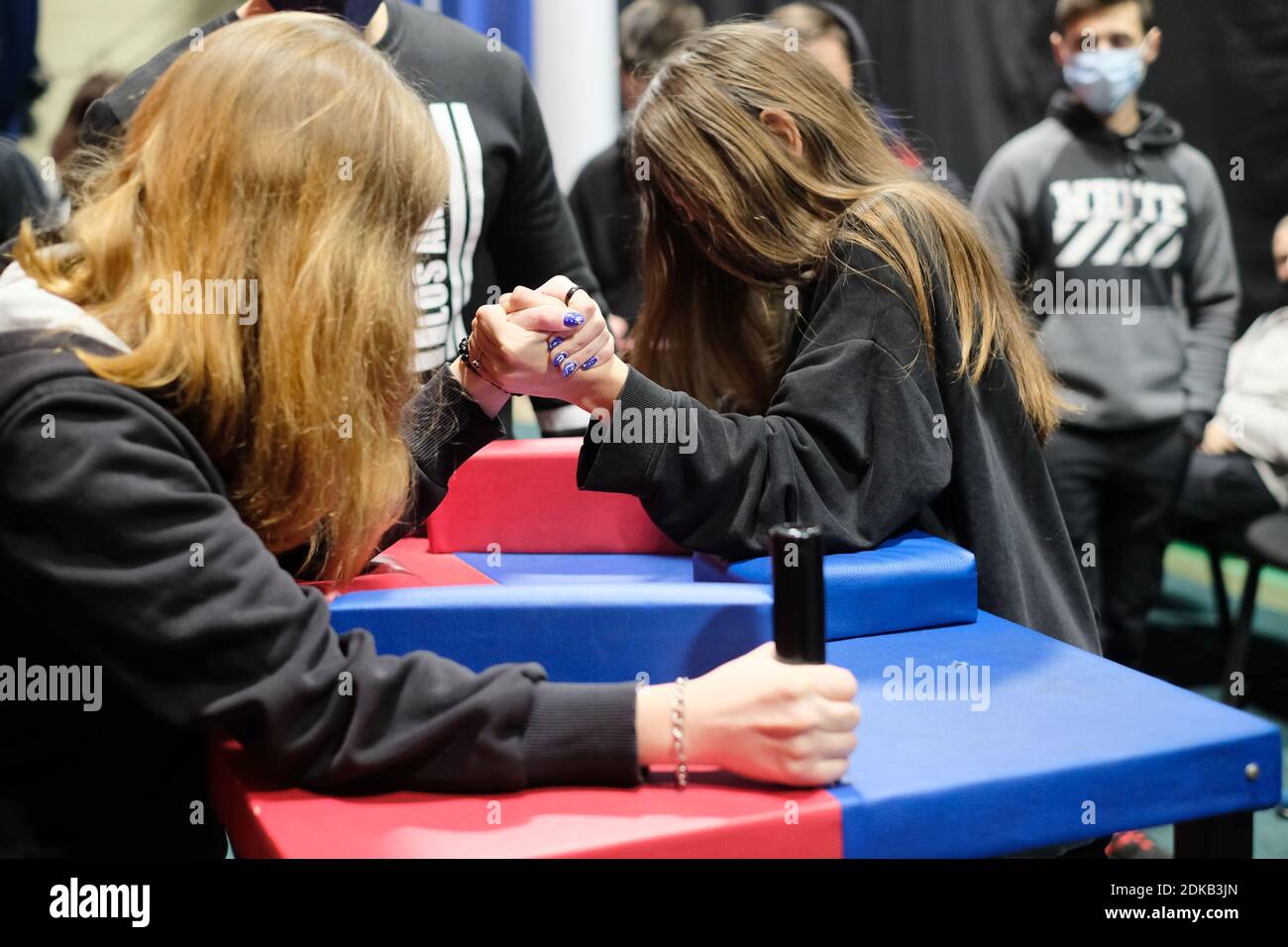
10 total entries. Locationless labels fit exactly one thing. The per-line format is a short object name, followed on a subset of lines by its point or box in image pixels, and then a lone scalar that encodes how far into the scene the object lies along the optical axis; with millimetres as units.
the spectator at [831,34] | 3189
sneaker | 2555
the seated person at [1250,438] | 3289
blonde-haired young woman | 917
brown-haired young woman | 1388
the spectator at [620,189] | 3150
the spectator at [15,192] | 2467
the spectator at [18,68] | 4191
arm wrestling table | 908
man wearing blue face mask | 3041
